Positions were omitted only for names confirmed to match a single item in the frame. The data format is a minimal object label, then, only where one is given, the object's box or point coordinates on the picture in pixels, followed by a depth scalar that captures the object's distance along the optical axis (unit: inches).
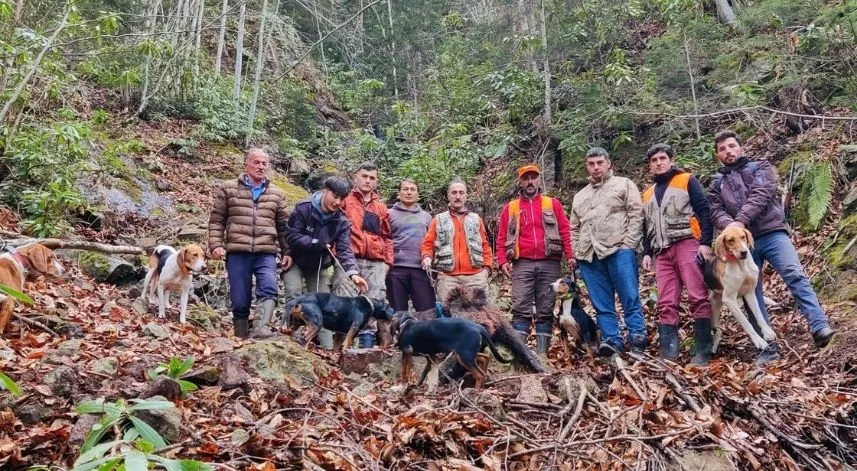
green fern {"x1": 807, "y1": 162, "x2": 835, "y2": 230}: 314.5
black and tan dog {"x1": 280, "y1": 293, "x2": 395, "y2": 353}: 237.5
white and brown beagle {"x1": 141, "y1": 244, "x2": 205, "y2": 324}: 279.0
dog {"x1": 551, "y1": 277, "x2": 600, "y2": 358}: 257.6
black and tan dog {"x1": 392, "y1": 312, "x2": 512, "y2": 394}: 186.1
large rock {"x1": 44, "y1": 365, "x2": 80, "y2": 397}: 139.7
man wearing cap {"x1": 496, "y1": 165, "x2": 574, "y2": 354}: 270.7
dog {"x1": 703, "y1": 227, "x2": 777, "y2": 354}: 227.0
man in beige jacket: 248.7
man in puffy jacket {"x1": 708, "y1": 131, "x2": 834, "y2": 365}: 229.8
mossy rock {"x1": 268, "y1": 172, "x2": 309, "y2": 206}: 538.2
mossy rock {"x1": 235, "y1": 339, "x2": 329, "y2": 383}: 172.9
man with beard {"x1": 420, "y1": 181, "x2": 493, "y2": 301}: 275.4
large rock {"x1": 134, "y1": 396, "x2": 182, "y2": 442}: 122.0
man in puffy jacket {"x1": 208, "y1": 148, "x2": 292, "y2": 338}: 258.2
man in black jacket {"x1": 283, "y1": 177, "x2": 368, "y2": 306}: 260.5
